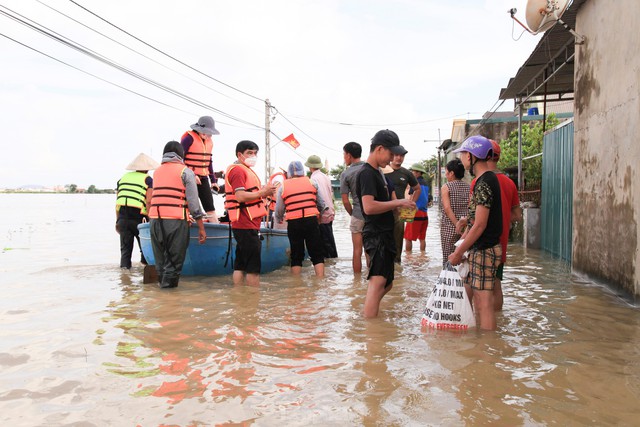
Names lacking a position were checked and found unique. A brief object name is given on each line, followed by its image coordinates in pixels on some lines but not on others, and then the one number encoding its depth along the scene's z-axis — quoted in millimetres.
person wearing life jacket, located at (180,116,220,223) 8109
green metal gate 9727
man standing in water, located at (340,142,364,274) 8047
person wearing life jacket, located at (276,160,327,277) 7922
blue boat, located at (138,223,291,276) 8094
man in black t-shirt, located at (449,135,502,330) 4590
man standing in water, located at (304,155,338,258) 9312
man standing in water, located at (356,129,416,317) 5078
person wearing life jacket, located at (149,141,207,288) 6879
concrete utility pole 34594
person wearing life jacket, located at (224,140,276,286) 6762
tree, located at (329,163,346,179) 87150
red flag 22844
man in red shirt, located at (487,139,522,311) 4836
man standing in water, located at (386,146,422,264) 8773
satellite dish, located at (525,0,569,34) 7782
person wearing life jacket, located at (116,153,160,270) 8844
